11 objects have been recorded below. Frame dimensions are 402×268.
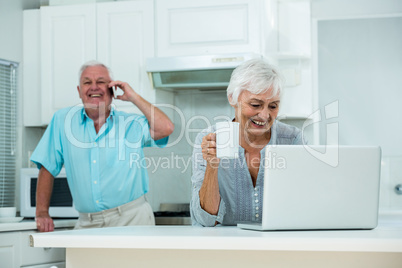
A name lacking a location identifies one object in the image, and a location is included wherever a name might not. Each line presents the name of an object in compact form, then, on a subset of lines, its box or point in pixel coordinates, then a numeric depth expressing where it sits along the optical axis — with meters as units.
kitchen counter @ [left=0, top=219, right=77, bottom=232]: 3.09
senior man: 3.23
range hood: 3.67
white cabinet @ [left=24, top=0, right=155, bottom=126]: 3.88
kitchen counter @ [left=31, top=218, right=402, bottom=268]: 1.46
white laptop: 1.70
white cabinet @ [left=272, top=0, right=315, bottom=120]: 4.02
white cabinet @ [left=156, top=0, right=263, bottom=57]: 3.67
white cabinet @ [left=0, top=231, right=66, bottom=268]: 3.10
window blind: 3.99
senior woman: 2.13
